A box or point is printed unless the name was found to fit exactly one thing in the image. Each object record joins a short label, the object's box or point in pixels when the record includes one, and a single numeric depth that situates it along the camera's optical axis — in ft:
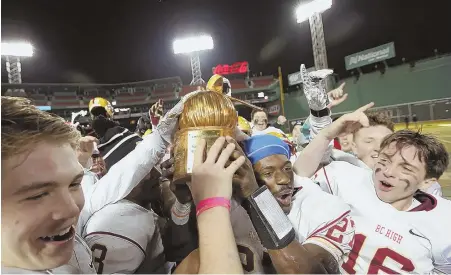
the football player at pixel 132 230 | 3.95
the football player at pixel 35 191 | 2.10
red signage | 100.37
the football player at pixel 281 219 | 2.59
